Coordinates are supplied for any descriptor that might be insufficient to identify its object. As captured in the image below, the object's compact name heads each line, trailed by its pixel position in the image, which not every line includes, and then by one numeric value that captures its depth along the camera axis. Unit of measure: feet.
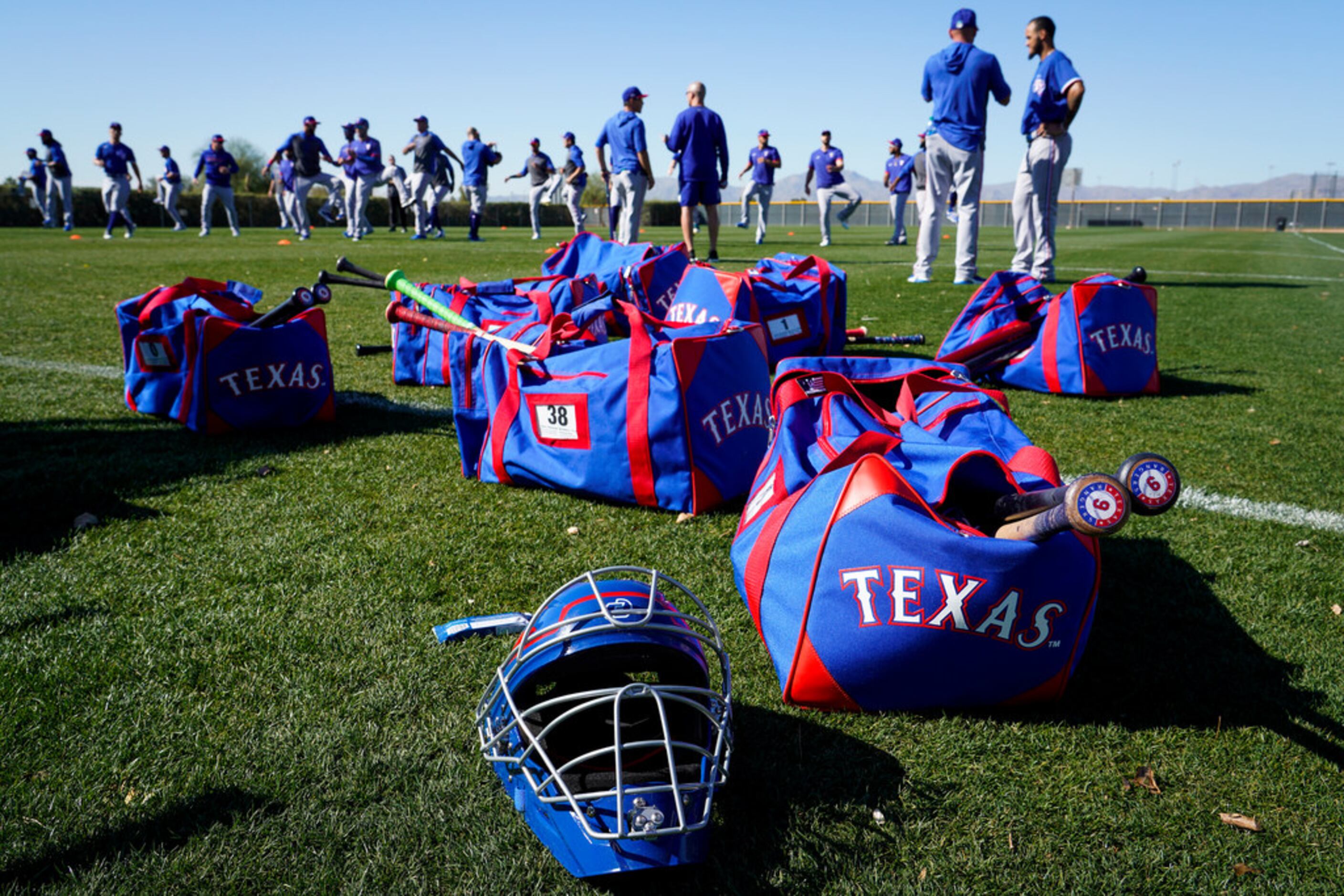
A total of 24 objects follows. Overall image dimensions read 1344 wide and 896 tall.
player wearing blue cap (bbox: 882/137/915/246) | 62.90
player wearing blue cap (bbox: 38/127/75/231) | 68.44
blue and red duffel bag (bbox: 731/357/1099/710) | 6.16
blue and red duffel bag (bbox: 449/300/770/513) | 10.28
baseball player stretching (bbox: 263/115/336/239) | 54.60
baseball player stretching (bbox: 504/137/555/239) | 63.31
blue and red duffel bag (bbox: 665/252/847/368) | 16.62
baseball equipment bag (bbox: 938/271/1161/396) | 15.58
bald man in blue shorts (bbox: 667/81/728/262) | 34.58
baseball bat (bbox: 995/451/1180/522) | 4.51
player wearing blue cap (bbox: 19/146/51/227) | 81.20
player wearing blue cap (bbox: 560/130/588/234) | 61.26
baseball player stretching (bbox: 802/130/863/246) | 58.54
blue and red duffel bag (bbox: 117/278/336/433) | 13.24
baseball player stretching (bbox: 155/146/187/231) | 67.51
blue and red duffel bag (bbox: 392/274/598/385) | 16.61
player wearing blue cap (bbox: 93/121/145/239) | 60.80
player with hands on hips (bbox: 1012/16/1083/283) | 26.84
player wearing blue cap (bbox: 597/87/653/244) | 37.29
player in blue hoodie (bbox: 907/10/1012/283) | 27.76
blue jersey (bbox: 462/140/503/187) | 64.08
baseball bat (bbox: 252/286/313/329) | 13.20
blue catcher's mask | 4.61
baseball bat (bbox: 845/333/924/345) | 18.83
